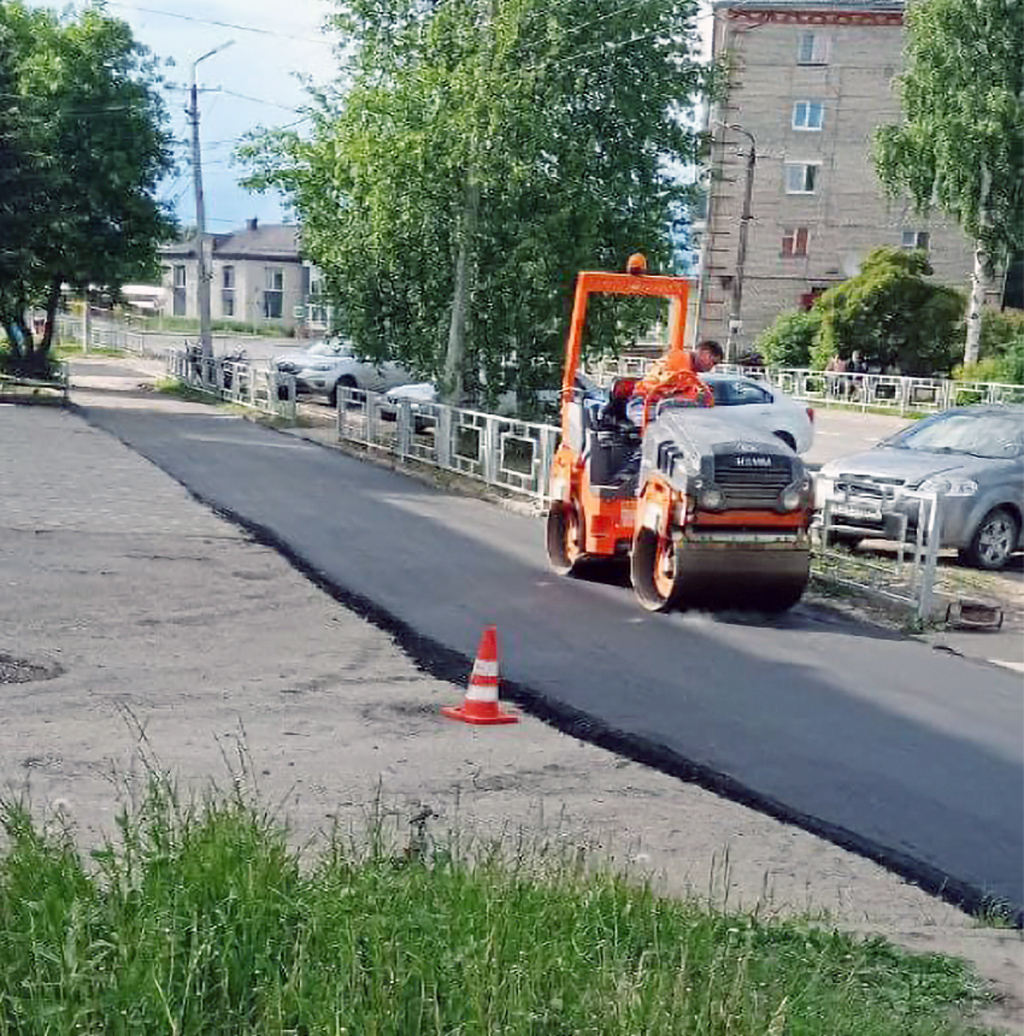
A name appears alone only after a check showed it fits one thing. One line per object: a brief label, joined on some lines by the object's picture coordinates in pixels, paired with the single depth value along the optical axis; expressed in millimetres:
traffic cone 7938
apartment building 57156
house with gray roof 98500
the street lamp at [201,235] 37188
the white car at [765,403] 22094
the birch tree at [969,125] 40812
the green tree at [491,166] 21500
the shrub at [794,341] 49969
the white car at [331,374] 34094
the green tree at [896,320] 46500
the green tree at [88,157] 34375
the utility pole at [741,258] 41719
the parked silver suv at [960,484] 13781
